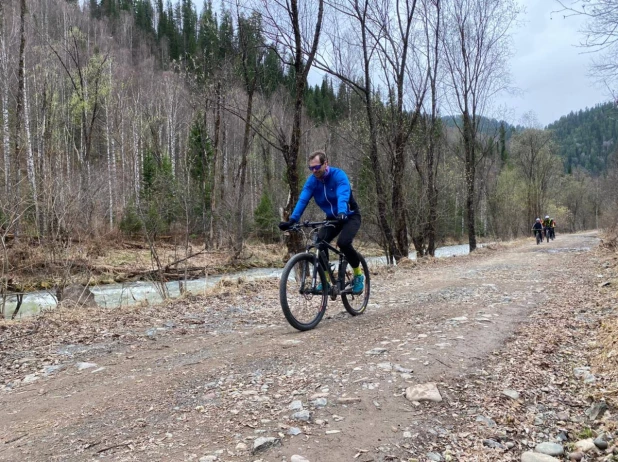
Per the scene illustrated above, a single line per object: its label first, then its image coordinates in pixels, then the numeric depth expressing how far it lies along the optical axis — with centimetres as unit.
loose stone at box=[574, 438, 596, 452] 249
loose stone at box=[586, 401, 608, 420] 287
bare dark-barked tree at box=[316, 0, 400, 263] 1376
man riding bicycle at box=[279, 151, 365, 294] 532
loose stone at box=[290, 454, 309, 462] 234
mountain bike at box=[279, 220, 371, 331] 513
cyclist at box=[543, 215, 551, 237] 2996
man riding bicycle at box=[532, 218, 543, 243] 2705
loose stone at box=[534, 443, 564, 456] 248
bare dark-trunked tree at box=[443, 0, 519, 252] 1934
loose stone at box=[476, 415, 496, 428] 277
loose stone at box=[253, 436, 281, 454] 247
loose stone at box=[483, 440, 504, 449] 254
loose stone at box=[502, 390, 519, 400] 314
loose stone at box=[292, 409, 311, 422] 278
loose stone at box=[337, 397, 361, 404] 298
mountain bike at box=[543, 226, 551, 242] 3000
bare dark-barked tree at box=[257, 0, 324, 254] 1059
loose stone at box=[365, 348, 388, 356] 398
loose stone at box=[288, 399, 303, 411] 293
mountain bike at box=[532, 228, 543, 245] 2697
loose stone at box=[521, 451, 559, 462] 241
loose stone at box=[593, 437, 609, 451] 247
